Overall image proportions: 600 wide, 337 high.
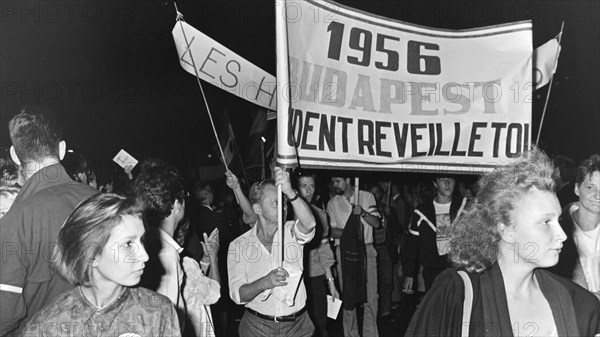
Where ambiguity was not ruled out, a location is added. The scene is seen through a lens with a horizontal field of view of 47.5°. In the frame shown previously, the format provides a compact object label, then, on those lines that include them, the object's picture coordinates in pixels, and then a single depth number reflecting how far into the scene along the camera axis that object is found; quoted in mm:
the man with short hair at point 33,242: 3043
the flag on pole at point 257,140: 7308
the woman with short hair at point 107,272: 2561
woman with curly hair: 2799
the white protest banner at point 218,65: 5574
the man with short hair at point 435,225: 7352
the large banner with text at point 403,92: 4582
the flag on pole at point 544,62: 5801
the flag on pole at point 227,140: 7051
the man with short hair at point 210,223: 6462
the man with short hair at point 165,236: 3635
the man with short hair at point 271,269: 4480
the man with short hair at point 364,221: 7244
